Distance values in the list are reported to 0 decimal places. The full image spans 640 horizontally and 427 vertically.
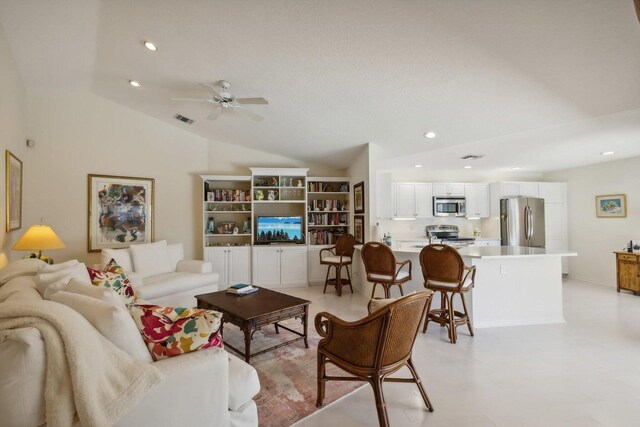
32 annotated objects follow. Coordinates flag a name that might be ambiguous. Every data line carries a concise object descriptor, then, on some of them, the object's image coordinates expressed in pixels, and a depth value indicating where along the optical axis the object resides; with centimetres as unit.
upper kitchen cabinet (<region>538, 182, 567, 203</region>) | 645
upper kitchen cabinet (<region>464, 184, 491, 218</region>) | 653
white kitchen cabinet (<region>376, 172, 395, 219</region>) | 516
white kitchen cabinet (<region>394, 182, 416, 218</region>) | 631
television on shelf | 582
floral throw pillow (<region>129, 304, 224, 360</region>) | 155
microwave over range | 637
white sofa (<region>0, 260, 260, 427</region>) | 113
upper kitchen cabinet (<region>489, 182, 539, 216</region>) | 640
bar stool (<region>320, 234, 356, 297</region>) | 518
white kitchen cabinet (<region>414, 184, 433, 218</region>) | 638
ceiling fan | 326
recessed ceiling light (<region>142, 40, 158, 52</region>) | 307
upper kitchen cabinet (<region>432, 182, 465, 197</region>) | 644
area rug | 205
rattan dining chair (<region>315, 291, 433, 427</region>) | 177
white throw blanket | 116
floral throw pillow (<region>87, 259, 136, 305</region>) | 269
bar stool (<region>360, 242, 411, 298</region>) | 368
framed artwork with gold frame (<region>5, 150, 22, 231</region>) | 326
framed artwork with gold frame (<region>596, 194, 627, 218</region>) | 549
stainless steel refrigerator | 604
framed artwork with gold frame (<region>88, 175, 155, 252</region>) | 486
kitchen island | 357
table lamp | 326
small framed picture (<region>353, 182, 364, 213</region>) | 516
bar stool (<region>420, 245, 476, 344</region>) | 314
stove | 613
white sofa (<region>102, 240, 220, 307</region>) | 388
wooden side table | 496
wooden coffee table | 261
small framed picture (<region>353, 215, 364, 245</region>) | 510
